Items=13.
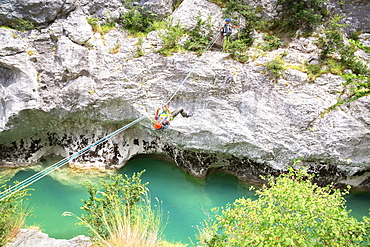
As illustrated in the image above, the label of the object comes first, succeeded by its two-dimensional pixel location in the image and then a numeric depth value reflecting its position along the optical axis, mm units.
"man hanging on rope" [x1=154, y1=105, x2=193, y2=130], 6270
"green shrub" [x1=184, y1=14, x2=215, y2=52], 7875
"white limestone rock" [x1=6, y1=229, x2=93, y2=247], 4477
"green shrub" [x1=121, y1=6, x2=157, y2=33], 8961
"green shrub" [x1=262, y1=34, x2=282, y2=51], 7727
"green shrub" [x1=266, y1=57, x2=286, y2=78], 6965
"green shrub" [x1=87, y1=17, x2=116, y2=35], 8838
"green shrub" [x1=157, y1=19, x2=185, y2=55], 7934
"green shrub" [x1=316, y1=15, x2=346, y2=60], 7141
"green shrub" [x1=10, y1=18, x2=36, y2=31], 8375
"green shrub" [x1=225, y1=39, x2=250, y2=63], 7449
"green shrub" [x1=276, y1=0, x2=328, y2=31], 7715
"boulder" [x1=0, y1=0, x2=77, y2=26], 8391
